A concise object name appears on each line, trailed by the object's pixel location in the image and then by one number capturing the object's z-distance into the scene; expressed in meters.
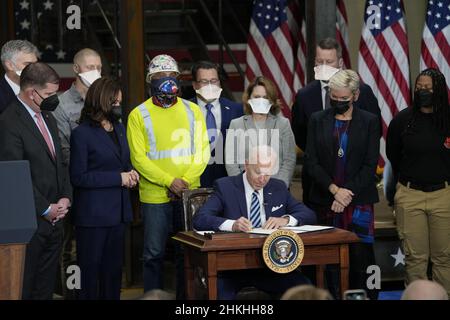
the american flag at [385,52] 11.45
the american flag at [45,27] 12.48
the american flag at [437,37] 11.89
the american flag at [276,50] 12.62
